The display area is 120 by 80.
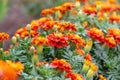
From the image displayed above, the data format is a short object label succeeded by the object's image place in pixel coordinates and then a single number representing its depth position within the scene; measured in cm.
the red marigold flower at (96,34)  276
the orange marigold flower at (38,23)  281
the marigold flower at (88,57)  262
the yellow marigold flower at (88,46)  262
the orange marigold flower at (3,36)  259
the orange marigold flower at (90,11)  331
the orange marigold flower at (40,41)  240
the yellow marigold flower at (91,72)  238
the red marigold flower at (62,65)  227
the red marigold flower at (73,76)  227
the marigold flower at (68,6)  318
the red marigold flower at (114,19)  344
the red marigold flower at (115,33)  281
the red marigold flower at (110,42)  273
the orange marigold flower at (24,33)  275
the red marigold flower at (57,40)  244
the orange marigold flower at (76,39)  258
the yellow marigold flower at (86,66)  243
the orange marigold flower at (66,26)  276
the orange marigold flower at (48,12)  326
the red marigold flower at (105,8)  377
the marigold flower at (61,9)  317
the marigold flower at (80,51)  265
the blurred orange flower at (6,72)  185
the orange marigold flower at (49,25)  273
